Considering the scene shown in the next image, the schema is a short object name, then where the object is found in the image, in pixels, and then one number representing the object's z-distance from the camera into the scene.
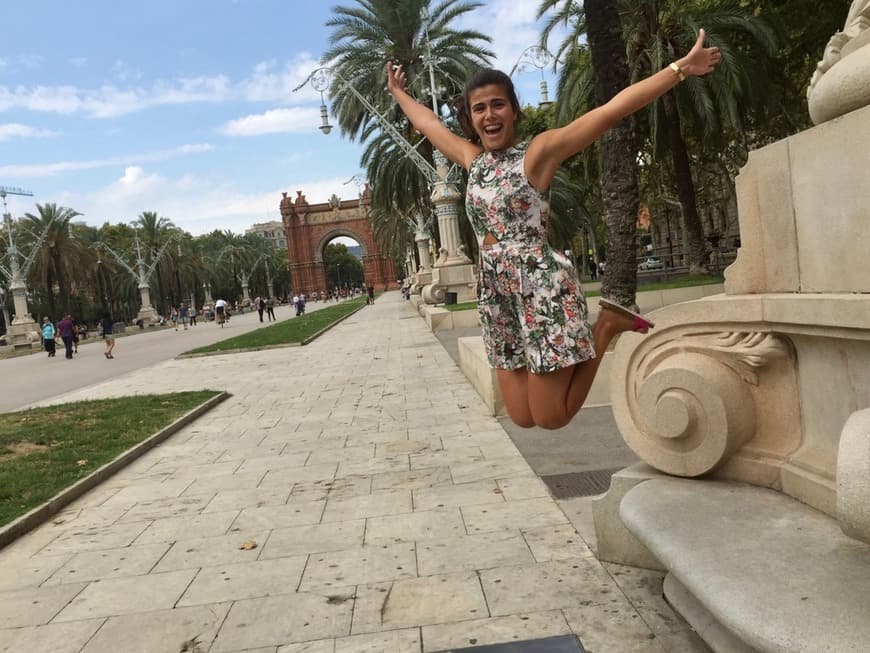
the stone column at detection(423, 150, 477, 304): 24.14
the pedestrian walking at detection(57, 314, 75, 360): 23.91
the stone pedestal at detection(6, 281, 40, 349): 38.84
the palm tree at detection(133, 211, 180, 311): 63.00
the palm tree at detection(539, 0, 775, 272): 16.28
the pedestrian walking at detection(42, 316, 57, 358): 26.02
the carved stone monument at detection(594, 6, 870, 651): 1.97
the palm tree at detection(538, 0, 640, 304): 7.80
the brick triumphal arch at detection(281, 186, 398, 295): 108.94
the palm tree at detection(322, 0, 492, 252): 25.77
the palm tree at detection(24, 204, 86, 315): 45.53
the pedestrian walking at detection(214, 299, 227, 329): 40.38
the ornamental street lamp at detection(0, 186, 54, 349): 39.00
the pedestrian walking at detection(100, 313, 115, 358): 23.25
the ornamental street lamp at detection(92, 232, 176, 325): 55.34
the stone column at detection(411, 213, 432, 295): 36.12
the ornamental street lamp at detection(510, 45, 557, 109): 16.30
